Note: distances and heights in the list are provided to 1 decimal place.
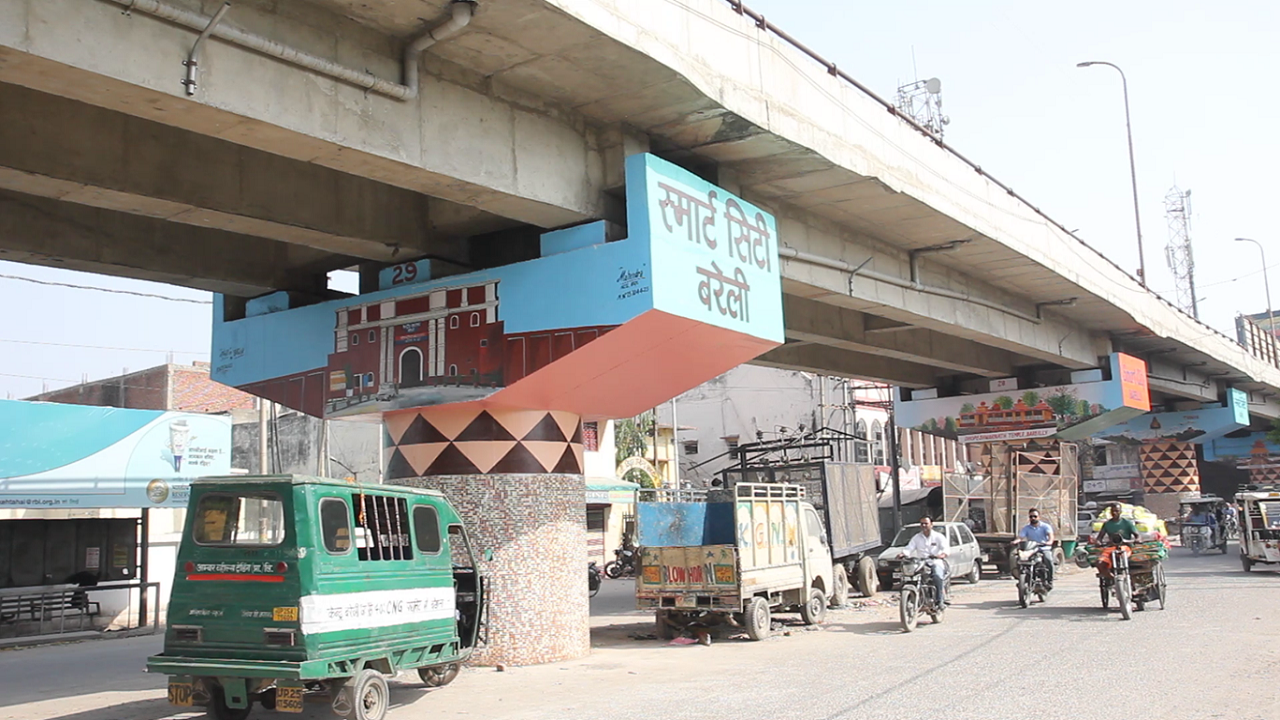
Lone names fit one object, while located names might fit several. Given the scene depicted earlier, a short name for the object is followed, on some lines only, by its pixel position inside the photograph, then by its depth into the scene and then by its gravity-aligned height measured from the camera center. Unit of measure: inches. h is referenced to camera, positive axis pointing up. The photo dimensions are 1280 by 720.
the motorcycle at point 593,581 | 1077.8 -54.5
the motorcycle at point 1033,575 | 745.0 -48.1
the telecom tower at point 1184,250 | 2783.0 +629.2
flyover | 346.9 +155.6
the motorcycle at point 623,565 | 1251.2 -46.9
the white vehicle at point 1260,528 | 970.1 -29.8
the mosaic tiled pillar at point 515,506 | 530.6 +10.8
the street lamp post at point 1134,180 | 1369.3 +423.6
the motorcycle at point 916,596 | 647.1 -50.8
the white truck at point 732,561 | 623.2 -24.4
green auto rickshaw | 364.5 -21.0
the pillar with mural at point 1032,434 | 1152.8 +77.7
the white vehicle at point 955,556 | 965.8 -41.0
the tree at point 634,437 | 1836.9 +141.9
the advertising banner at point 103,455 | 810.8 +71.8
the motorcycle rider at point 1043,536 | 765.3 -21.5
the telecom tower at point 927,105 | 1624.0 +611.5
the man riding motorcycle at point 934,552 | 676.7 -26.2
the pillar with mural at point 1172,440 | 1648.6 +99.6
